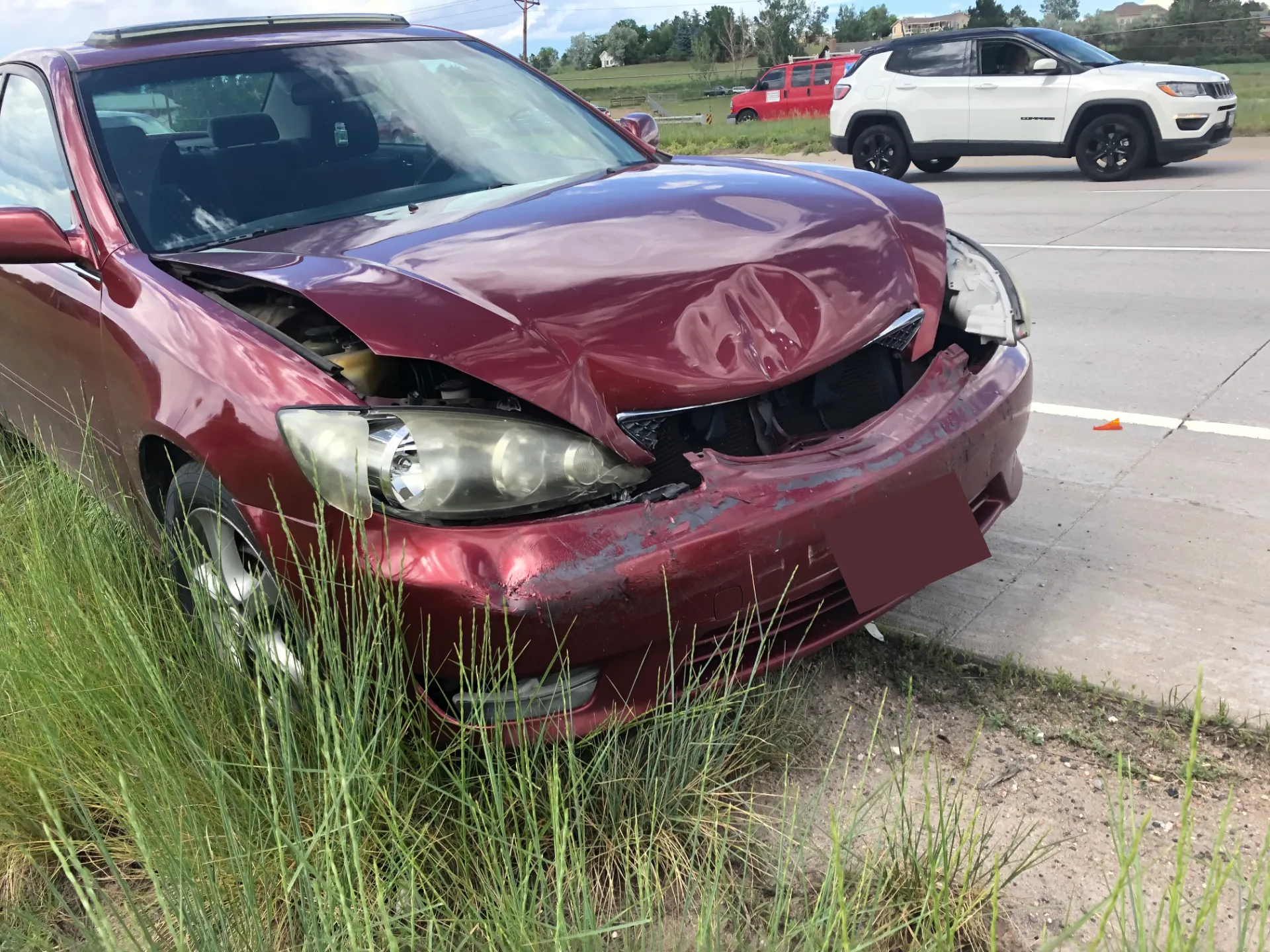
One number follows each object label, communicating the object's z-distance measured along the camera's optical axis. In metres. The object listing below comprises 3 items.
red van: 30.39
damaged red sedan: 2.06
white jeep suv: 12.23
